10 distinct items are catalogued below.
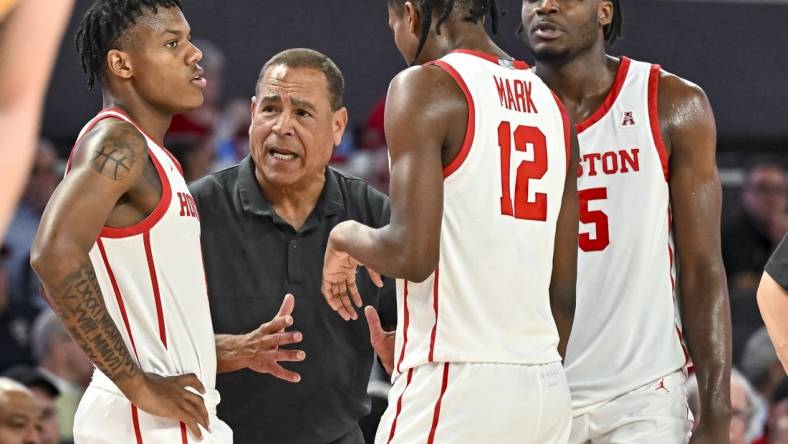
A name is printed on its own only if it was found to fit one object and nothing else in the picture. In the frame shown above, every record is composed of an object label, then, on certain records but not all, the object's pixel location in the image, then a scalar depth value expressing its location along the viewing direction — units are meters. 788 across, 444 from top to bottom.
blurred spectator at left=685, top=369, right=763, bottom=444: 13.09
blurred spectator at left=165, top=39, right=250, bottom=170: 15.13
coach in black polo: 8.99
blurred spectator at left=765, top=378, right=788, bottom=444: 13.62
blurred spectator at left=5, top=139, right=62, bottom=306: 14.80
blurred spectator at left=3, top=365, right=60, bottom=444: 11.76
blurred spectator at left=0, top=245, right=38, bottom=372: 13.91
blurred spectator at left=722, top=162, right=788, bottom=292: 17.53
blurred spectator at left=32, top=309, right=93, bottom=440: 13.54
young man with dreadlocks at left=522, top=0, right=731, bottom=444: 7.87
